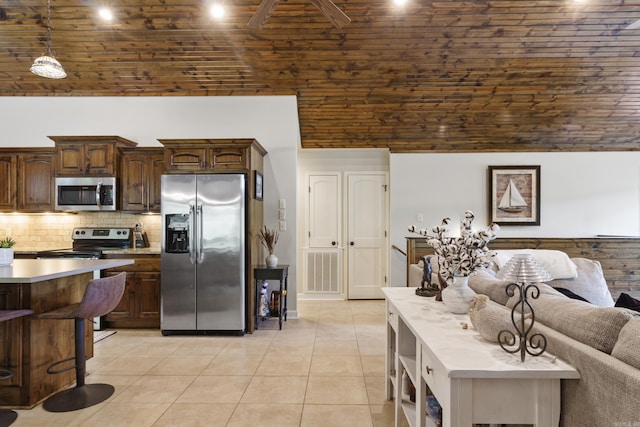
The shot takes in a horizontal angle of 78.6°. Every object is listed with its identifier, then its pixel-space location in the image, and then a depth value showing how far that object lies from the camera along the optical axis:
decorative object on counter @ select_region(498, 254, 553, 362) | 1.43
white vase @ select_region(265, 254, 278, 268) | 4.70
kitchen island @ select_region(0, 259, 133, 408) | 2.64
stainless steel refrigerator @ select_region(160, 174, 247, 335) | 4.32
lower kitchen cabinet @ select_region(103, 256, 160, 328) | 4.60
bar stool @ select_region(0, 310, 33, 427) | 2.34
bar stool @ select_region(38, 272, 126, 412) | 2.66
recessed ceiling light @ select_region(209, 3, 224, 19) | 3.87
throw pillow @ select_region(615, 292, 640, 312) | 2.01
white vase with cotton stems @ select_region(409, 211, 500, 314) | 2.05
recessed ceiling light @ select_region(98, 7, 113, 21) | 3.94
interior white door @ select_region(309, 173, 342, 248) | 6.45
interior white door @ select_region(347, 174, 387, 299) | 6.43
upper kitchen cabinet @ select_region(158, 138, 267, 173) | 4.41
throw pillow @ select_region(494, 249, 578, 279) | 3.70
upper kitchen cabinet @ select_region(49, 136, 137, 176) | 4.80
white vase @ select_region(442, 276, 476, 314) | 2.07
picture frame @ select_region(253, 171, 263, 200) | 4.63
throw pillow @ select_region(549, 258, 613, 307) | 3.68
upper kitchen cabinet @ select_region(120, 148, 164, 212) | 4.93
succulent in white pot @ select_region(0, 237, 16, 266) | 2.91
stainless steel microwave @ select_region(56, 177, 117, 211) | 4.80
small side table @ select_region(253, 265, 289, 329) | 4.53
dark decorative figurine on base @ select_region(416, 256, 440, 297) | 2.55
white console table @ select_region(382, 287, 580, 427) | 1.30
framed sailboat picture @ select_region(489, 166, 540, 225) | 6.11
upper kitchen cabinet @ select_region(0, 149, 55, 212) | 4.89
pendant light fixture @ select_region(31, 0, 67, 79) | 3.40
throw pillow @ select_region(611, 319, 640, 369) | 1.17
